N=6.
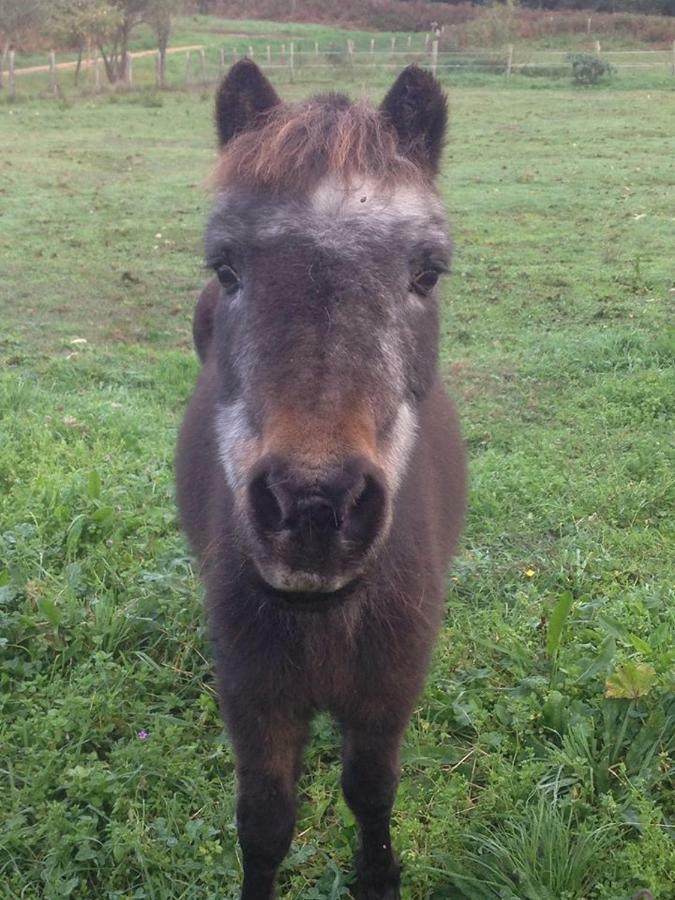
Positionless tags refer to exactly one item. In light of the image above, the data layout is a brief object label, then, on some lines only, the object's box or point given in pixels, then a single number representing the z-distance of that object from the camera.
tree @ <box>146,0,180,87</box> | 35.88
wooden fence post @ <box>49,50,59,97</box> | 30.83
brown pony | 1.84
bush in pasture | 29.94
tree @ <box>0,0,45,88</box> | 35.19
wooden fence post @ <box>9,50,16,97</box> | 29.96
